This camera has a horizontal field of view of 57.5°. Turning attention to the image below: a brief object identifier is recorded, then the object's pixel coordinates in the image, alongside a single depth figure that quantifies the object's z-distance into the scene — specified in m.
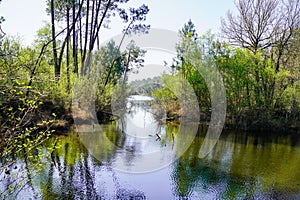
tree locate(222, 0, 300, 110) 14.59
